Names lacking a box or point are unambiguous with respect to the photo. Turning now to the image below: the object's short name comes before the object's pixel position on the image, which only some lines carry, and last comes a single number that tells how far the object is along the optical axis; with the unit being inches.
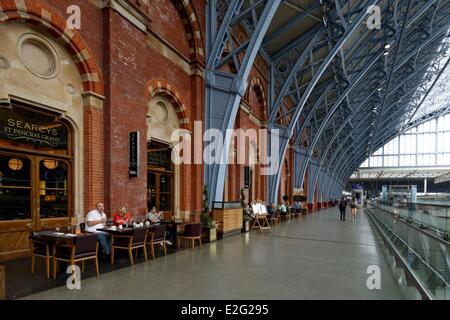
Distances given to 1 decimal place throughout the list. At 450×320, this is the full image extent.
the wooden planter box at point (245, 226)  457.5
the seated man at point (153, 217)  292.7
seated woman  250.3
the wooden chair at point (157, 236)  262.3
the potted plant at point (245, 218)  458.6
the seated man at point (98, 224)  231.1
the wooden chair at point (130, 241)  235.1
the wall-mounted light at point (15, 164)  225.3
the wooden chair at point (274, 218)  577.3
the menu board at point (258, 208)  481.7
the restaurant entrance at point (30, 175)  221.1
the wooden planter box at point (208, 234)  357.1
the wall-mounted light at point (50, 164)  246.5
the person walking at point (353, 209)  734.3
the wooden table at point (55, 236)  190.1
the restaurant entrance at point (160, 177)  359.9
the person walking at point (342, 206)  725.0
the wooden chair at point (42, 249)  195.2
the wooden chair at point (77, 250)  189.0
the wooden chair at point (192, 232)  311.6
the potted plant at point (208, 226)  358.4
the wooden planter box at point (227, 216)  399.5
